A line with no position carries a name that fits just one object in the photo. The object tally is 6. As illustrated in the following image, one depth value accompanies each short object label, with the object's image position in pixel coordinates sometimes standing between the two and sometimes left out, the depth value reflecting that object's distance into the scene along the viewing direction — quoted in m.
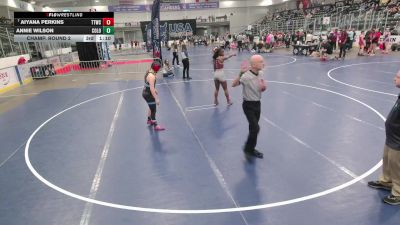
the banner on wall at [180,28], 47.69
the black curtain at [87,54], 23.94
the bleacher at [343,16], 27.25
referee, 5.64
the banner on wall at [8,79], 15.50
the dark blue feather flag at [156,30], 18.67
